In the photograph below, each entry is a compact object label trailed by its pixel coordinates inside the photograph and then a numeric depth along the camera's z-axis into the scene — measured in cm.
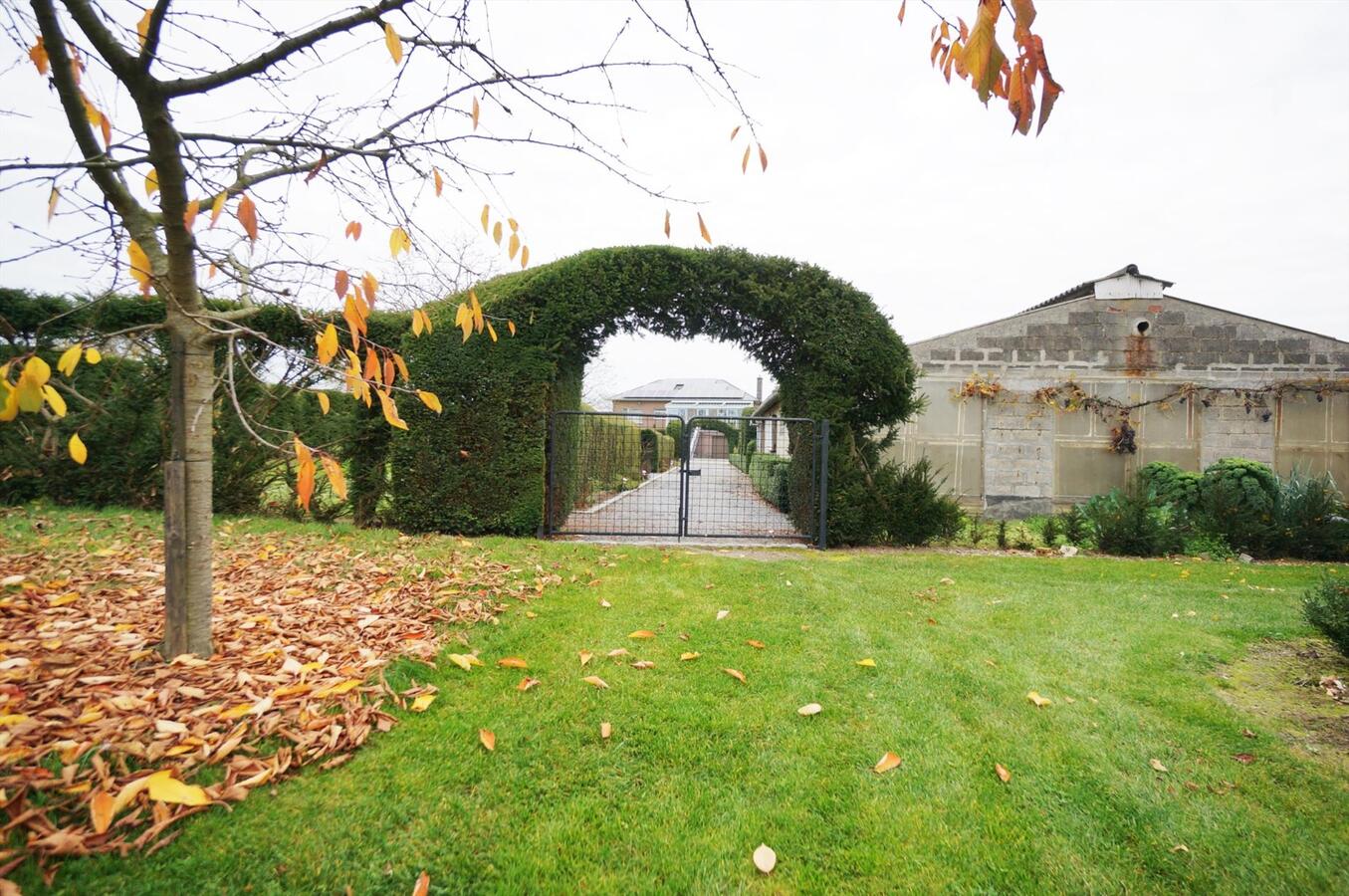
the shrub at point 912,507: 735
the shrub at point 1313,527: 760
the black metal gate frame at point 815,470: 711
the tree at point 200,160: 228
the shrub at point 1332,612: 320
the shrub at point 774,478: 956
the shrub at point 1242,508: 779
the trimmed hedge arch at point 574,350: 697
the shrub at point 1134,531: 761
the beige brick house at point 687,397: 5803
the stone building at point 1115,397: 1114
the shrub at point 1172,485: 994
